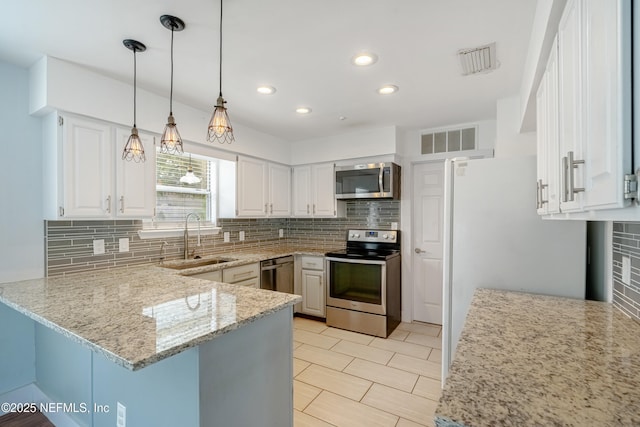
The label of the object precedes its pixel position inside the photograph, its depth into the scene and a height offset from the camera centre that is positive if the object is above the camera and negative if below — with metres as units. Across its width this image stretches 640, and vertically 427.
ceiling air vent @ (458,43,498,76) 1.91 +1.03
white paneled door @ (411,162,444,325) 3.72 -0.36
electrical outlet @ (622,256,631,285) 1.31 -0.26
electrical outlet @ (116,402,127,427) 1.49 -1.03
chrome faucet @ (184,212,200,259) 3.11 -0.31
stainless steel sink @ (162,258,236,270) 2.87 -0.53
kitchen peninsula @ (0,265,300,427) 1.20 -0.59
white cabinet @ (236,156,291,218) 3.57 +0.30
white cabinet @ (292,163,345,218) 4.01 +0.27
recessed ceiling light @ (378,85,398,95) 2.48 +1.03
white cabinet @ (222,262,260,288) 2.93 -0.65
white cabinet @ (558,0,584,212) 0.86 +0.35
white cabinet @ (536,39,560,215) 1.17 +0.31
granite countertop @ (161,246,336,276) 2.78 -0.52
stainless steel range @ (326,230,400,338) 3.35 -0.91
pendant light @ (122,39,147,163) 1.83 +0.48
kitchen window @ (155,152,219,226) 3.04 +0.24
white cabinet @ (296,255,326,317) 3.78 -0.93
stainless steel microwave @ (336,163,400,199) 3.56 +0.38
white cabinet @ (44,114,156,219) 2.09 +0.29
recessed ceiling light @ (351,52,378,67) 1.97 +1.04
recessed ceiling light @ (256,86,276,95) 2.50 +1.04
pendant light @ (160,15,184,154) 1.61 +0.50
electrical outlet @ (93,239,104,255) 2.46 -0.29
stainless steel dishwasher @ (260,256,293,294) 3.41 -0.75
